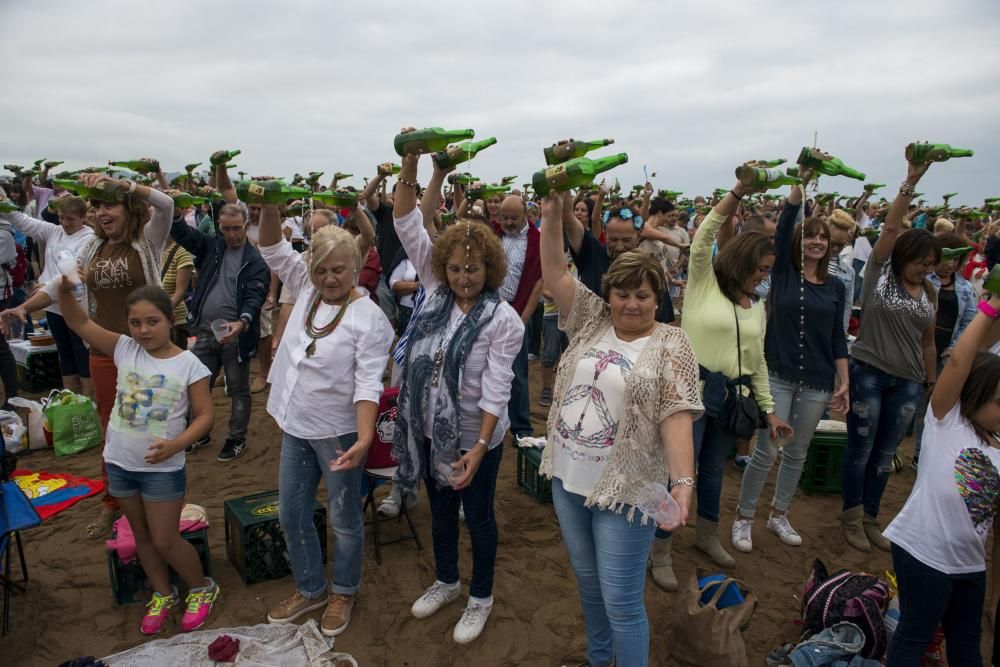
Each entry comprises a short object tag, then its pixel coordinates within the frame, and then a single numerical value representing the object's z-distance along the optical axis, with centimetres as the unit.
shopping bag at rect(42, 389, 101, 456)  529
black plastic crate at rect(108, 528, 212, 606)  327
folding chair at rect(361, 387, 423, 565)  354
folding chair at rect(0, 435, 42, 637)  295
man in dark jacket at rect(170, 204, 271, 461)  478
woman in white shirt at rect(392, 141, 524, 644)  271
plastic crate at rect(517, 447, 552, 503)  449
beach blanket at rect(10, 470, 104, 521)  439
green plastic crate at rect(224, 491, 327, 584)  345
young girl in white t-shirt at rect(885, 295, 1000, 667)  218
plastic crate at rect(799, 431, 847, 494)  483
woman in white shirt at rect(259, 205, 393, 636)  271
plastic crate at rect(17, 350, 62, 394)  671
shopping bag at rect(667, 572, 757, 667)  278
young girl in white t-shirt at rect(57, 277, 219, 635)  287
